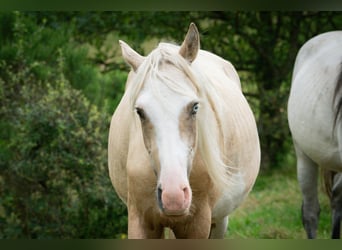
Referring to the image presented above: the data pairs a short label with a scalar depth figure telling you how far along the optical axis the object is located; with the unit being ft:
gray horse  24.09
